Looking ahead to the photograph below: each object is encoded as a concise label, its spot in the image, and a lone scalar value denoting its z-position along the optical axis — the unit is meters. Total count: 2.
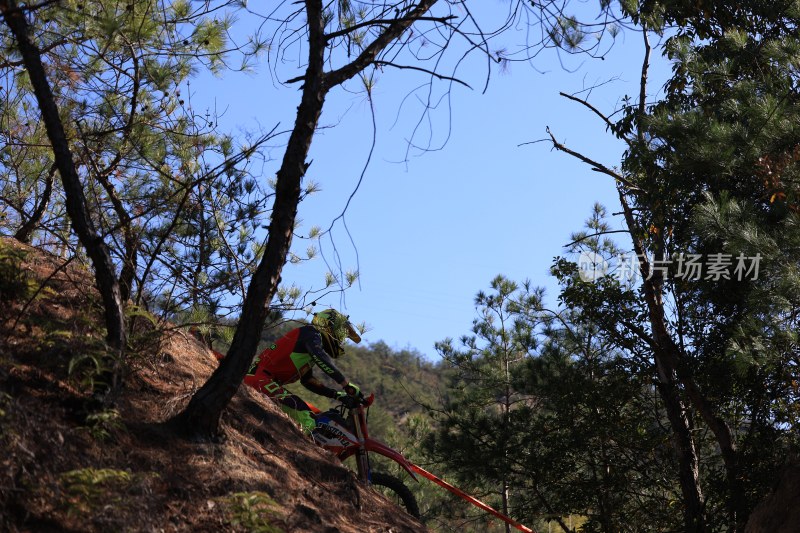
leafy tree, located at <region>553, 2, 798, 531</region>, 7.43
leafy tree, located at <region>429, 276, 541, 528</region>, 12.45
